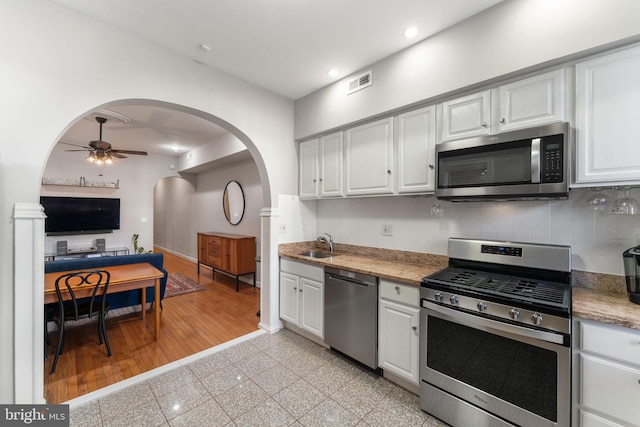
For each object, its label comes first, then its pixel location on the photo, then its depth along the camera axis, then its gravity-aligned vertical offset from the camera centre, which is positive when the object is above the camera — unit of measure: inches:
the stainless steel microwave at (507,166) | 61.1 +12.4
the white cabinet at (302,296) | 103.9 -34.9
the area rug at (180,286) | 177.2 -53.4
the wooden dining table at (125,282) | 94.9 -27.5
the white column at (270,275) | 120.3 -28.5
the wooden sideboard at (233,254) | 183.8 -29.9
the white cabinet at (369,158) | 95.8 +21.1
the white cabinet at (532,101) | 63.5 +28.5
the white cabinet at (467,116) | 74.2 +28.6
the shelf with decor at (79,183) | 210.4 +25.0
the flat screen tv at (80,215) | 209.9 -2.2
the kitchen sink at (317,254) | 122.4 -19.3
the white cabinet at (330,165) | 112.9 +21.1
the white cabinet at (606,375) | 47.5 -30.4
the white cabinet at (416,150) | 84.6 +21.2
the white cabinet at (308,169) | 122.7 +20.9
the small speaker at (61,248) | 212.1 -28.7
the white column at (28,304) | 63.8 -22.7
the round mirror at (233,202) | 210.2 +8.7
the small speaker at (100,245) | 228.3 -28.5
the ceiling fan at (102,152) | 159.9 +39.0
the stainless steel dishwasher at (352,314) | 86.0 -35.4
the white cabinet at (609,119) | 55.6 +20.8
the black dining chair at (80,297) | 92.7 -30.8
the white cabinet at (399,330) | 76.0 -35.3
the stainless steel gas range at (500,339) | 53.6 -28.6
